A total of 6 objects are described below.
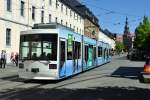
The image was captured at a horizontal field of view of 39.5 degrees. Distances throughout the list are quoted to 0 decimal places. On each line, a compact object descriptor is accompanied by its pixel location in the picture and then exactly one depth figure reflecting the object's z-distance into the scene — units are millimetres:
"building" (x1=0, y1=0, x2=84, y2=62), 21571
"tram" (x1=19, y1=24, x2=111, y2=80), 10195
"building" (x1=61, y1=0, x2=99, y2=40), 49566
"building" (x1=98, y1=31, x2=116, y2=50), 68650
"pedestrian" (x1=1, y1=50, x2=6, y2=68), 17537
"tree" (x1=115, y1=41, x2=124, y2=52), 97730
